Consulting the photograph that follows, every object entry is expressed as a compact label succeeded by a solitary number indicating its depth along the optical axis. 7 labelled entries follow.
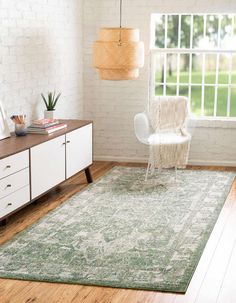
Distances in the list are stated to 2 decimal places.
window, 10.35
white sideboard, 4.85
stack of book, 5.83
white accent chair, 6.56
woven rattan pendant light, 6.21
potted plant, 6.40
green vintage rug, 3.96
